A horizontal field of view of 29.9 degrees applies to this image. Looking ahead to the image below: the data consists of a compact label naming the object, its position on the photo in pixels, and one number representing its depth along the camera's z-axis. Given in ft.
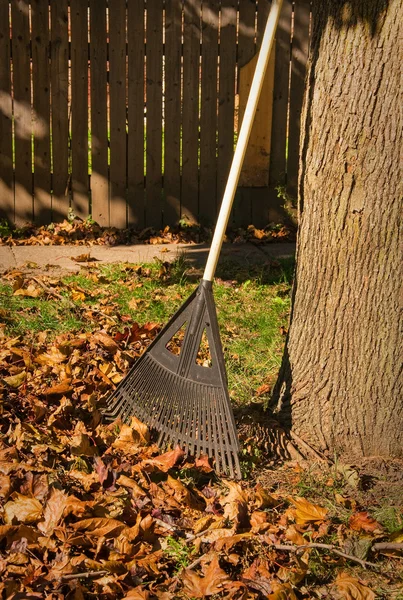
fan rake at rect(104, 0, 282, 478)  9.98
